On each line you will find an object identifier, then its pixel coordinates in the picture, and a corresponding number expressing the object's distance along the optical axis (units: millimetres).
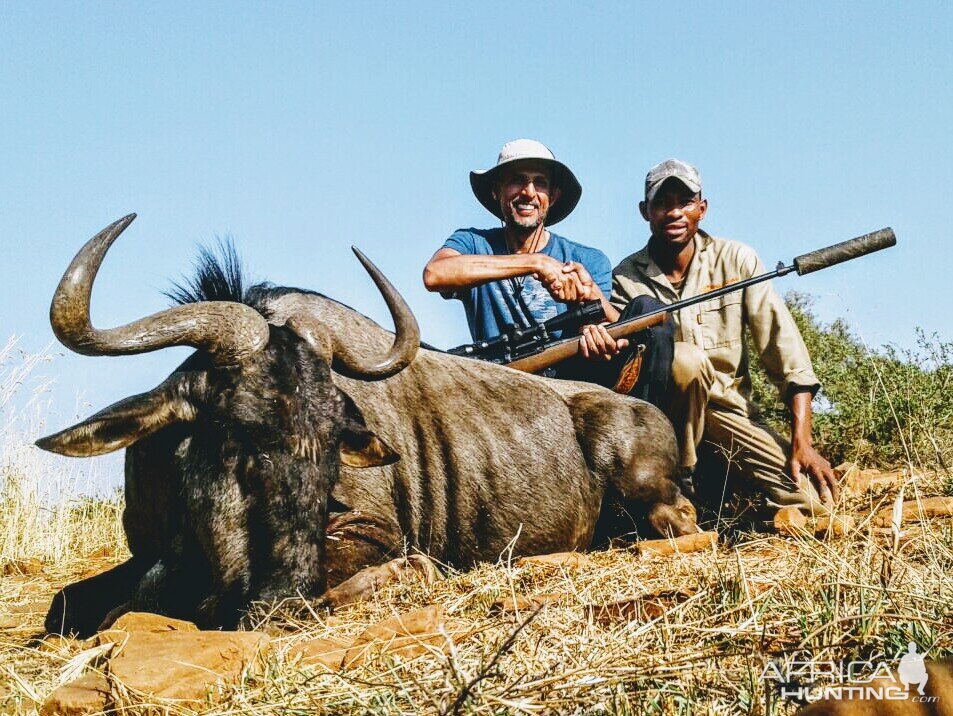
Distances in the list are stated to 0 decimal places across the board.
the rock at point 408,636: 2572
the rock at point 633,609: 2721
